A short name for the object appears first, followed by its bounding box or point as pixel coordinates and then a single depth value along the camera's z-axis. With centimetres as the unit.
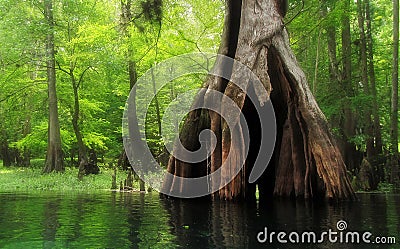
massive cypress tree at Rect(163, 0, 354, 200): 1209
